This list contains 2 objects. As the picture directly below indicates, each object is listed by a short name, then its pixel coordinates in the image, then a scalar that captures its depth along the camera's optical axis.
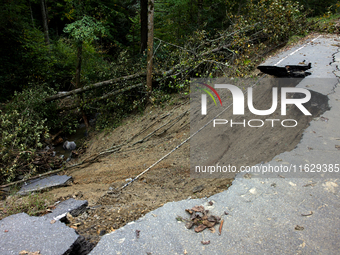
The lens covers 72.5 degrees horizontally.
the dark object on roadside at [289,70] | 7.22
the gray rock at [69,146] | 9.34
